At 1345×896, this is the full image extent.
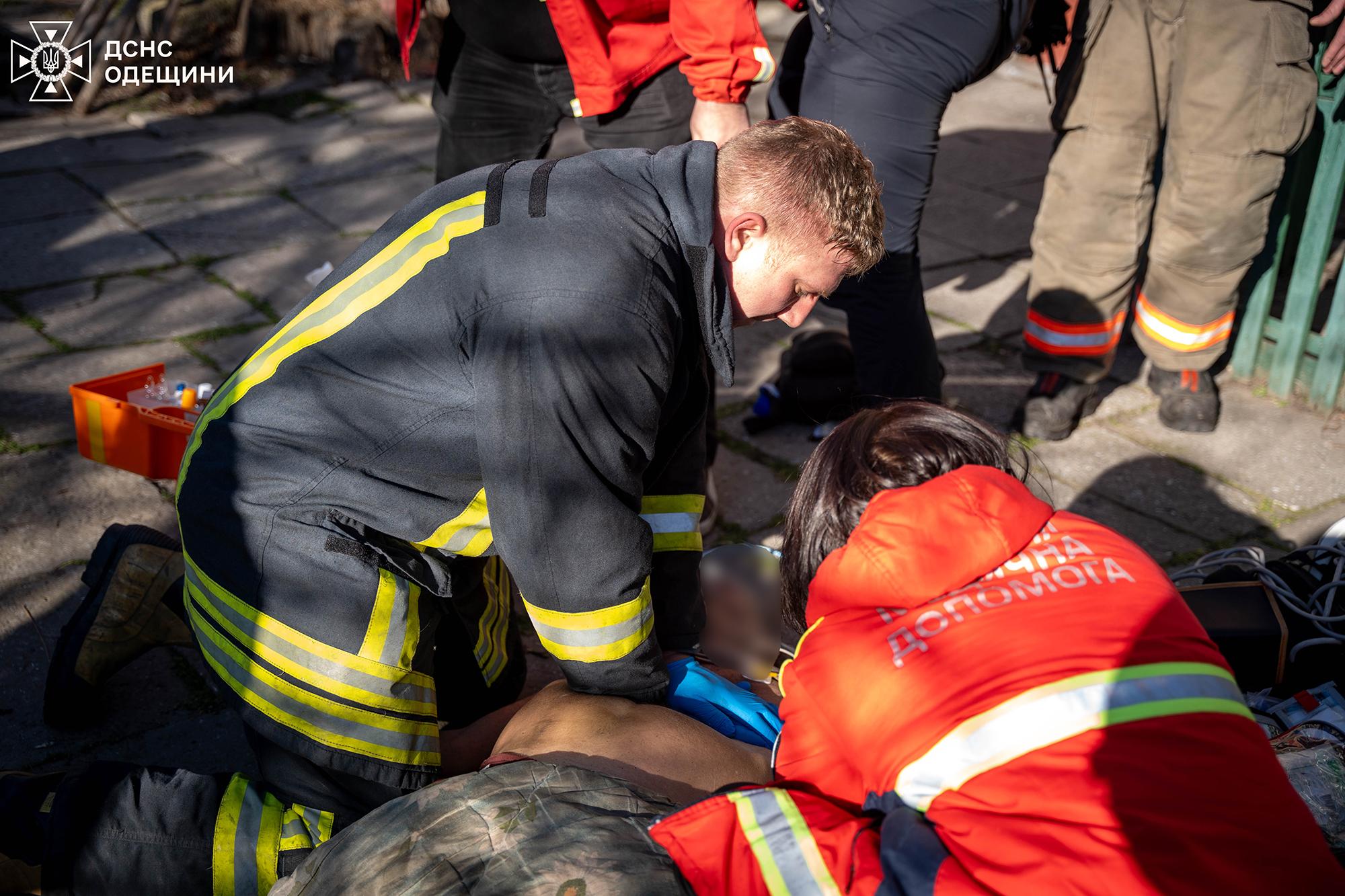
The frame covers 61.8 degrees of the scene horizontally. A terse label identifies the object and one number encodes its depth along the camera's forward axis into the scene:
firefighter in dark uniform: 1.62
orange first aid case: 2.50
